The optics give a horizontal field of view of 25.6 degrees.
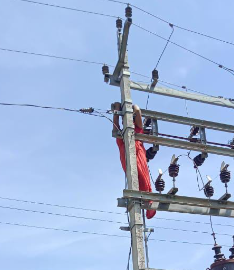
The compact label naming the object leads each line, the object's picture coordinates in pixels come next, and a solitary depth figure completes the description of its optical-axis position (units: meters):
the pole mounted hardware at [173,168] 10.47
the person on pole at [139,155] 10.01
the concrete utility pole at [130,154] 8.97
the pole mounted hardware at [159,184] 10.14
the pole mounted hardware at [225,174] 10.88
